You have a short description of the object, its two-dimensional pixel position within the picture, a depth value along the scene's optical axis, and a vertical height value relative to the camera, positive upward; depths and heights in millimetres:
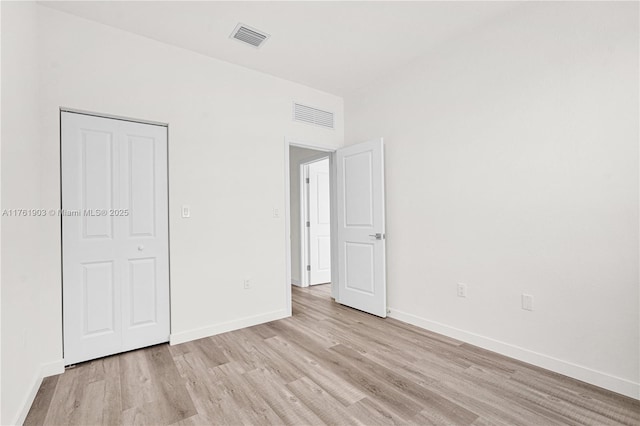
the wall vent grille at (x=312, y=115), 3727 +1248
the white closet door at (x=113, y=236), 2426 -149
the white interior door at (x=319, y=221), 5117 -98
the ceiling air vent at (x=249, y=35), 2672 +1614
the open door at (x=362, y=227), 3484 -149
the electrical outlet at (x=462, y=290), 2826 -701
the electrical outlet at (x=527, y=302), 2391 -697
